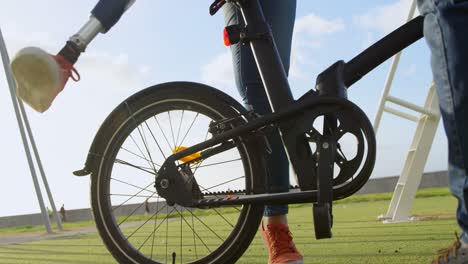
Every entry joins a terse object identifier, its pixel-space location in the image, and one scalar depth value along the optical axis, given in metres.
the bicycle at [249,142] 1.57
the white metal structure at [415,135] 4.19
